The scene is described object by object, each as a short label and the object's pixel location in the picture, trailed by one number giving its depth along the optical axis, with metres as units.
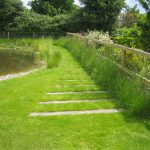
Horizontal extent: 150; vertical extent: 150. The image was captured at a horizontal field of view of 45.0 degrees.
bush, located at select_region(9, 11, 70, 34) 14.92
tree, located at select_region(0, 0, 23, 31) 14.97
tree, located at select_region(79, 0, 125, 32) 14.13
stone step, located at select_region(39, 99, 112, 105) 3.79
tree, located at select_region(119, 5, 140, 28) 15.39
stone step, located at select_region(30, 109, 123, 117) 3.38
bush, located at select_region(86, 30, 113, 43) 9.01
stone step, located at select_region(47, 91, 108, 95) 4.26
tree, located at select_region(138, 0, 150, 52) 5.61
